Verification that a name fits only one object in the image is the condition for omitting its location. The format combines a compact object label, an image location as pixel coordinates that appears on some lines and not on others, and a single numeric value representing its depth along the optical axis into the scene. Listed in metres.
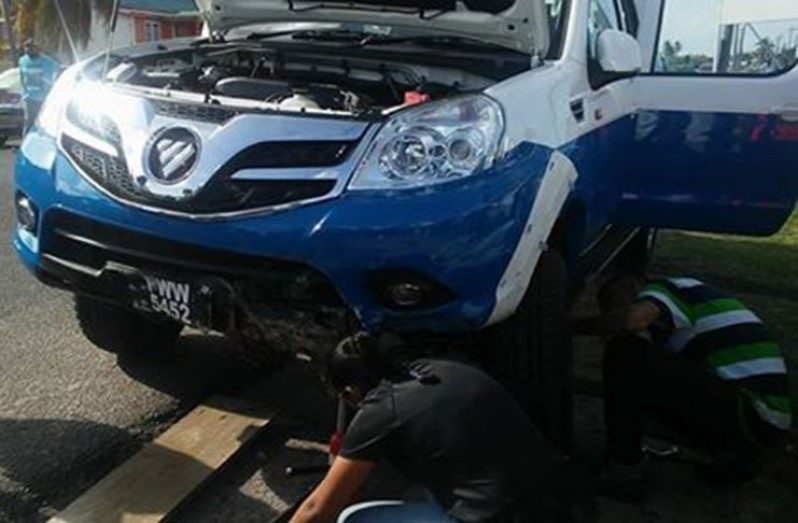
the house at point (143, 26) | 20.41
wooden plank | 2.88
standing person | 11.24
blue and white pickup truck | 2.68
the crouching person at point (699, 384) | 3.23
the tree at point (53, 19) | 24.16
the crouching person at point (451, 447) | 2.30
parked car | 14.33
